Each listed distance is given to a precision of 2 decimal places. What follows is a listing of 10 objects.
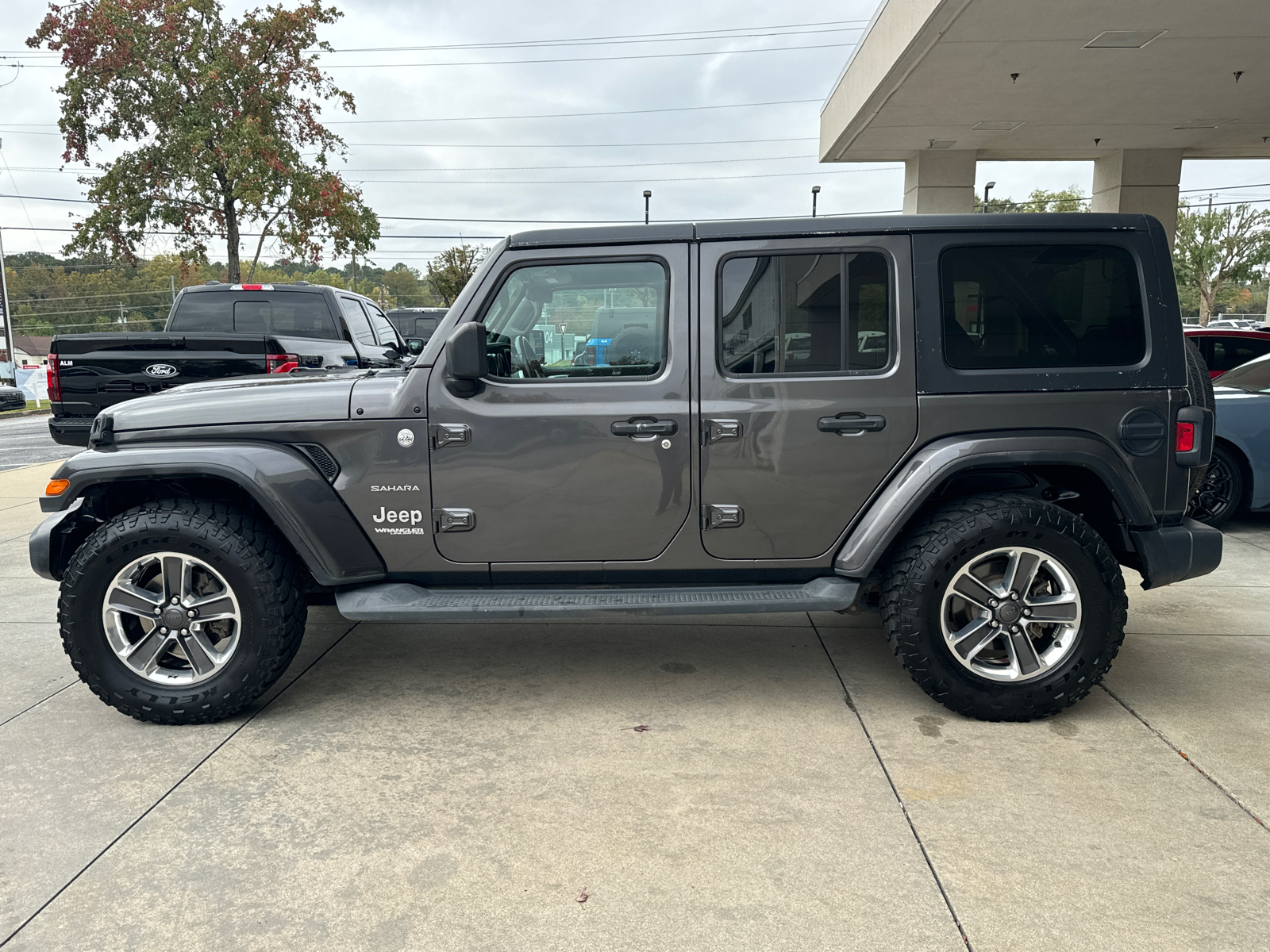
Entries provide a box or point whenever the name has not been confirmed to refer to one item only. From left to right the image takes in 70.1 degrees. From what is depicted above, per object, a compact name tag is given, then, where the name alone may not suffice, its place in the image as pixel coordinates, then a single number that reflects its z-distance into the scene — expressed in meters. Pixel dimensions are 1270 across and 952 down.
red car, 8.44
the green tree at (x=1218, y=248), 47.97
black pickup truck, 7.64
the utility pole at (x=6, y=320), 37.41
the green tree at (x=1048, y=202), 52.90
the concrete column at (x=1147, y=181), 16.52
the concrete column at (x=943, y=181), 16.89
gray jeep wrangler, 3.56
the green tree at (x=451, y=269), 54.03
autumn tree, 18.23
